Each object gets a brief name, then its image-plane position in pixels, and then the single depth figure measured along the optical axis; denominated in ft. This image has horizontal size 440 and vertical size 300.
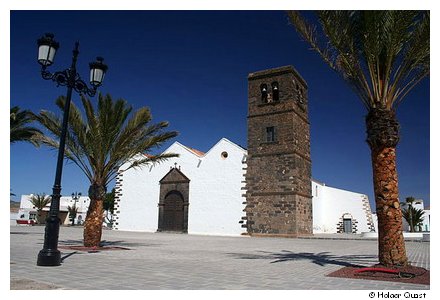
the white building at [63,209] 157.89
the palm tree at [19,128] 53.26
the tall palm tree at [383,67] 23.18
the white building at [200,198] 80.28
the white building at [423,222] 117.85
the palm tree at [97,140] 37.73
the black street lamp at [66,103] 23.21
